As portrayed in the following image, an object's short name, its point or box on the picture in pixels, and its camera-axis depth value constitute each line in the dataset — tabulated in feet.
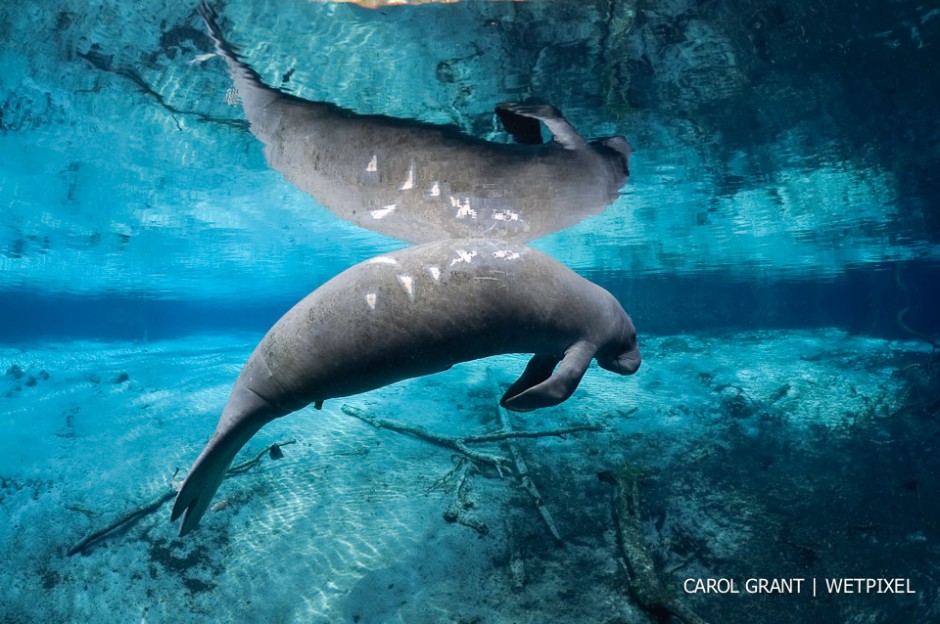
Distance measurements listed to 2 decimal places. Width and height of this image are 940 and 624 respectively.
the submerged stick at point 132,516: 15.94
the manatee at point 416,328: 9.30
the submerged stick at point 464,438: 21.68
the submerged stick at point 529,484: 16.48
